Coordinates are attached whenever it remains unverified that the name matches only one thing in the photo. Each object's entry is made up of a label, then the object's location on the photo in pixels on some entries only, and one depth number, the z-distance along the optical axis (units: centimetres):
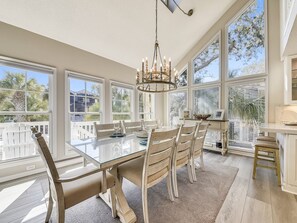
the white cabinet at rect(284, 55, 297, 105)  263
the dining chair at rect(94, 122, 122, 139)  227
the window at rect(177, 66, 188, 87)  491
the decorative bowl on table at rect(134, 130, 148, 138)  218
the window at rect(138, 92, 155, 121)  469
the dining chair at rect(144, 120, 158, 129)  304
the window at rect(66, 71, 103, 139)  311
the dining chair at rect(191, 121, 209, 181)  226
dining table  128
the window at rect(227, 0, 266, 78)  351
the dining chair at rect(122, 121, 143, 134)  264
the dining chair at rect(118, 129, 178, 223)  138
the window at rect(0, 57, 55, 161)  238
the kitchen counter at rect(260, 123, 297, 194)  190
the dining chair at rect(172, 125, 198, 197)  186
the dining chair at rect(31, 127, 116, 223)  108
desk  360
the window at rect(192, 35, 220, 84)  422
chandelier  203
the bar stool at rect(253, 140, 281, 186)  218
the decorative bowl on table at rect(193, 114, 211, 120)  398
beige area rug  151
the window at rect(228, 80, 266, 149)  349
